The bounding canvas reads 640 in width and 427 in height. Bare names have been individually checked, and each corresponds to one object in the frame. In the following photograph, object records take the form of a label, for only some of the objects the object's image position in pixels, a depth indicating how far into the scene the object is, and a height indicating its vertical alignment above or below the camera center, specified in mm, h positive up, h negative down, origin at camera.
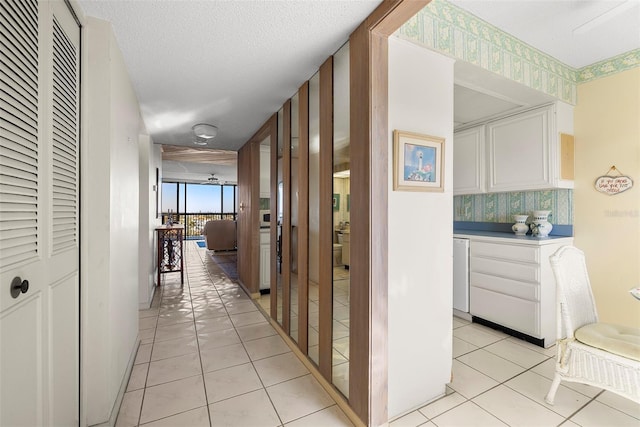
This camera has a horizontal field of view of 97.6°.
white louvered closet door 887 +8
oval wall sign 2477 +260
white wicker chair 1518 -747
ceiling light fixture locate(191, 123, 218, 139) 3252 +994
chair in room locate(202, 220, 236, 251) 7426 -523
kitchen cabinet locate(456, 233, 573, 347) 2486 -683
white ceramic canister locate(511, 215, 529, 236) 3047 -143
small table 4551 -507
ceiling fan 9661 +1292
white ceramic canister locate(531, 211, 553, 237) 2850 -125
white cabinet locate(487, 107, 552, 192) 2771 +649
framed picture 1580 +306
